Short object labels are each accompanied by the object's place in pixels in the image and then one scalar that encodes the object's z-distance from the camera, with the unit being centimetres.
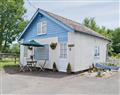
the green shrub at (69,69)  708
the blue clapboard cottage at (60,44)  720
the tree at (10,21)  1667
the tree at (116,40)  2166
